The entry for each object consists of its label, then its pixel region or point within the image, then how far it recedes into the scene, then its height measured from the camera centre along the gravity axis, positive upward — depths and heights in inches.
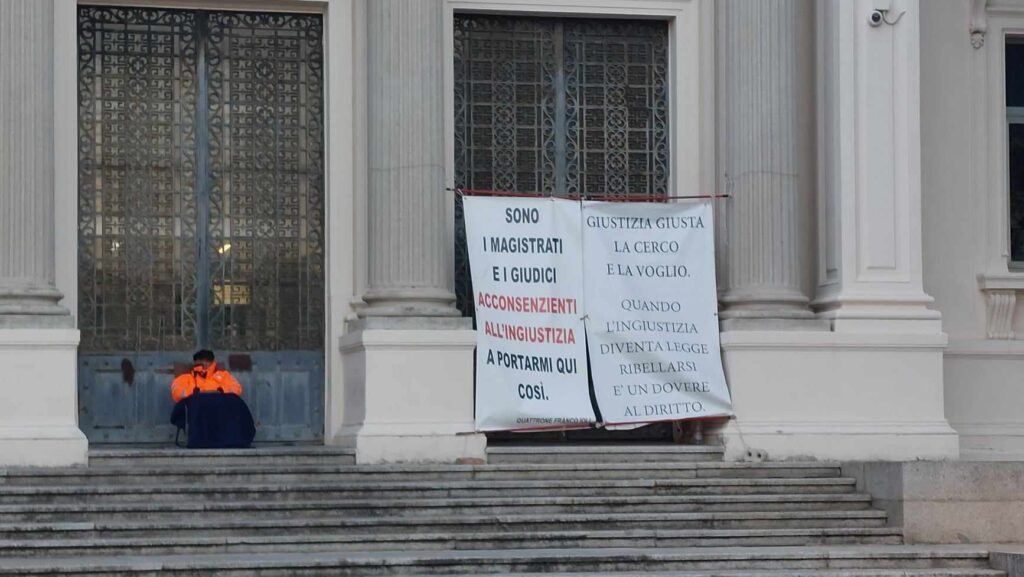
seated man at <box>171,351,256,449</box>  699.4 -39.3
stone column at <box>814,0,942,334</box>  732.0 +45.1
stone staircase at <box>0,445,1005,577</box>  591.5 -71.1
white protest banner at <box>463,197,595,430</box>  713.6 -3.7
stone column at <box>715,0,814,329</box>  733.3 +49.7
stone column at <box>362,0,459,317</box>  708.7 +49.4
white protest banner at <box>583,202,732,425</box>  724.7 -6.1
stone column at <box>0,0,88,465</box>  658.2 +11.0
